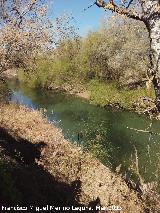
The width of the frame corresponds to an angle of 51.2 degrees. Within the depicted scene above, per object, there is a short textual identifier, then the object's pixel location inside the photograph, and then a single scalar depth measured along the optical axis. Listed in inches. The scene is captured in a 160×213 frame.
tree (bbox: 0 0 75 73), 474.3
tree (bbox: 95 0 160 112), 86.8
